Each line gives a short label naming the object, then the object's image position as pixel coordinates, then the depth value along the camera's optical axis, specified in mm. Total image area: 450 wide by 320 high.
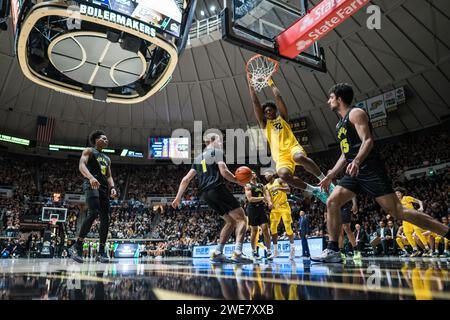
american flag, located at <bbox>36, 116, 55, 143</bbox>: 23688
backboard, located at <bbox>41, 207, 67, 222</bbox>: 17750
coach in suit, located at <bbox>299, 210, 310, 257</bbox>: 9875
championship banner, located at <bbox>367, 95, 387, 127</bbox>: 18312
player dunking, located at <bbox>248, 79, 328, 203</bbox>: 5207
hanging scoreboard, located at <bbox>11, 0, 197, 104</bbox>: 8305
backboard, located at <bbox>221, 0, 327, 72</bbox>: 7676
